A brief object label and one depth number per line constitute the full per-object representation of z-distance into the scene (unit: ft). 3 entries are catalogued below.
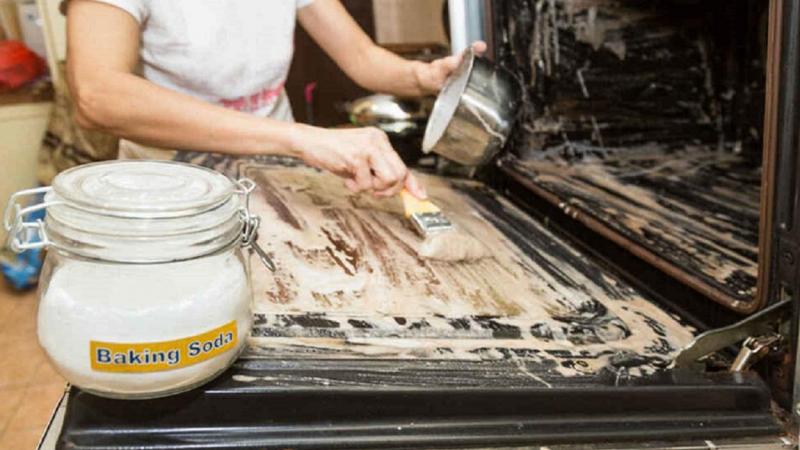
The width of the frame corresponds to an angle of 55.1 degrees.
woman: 3.43
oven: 2.08
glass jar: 1.79
